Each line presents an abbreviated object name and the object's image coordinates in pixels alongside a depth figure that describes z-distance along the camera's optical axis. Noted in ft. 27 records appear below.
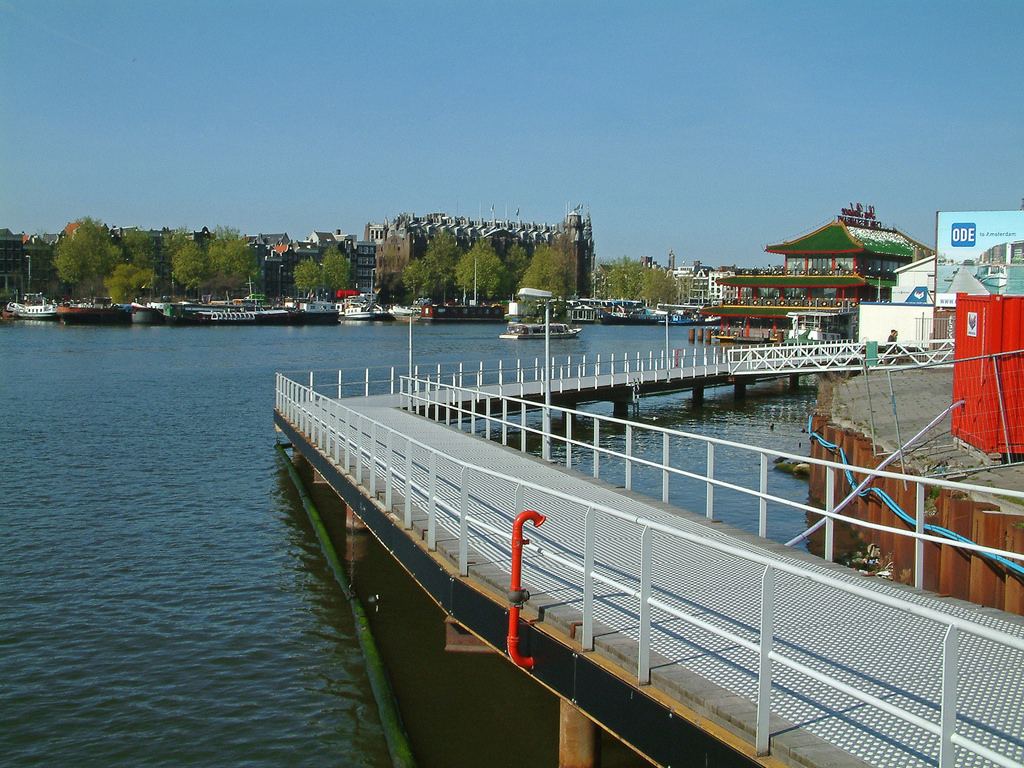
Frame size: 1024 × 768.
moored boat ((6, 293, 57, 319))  432.25
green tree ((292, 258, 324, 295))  577.43
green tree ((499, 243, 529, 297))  592.23
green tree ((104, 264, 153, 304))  480.23
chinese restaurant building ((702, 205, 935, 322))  316.19
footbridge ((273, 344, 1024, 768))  18.43
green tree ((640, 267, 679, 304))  648.38
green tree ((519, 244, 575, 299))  538.88
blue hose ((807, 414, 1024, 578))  33.63
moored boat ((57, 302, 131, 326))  412.57
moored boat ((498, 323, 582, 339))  345.31
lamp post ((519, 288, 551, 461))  59.29
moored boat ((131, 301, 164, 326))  418.31
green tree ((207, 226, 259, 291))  523.29
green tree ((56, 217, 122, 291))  489.67
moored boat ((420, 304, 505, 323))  505.25
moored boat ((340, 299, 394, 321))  492.54
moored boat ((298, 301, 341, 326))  451.12
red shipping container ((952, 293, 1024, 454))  46.57
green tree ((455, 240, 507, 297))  570.05
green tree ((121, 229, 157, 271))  514.68
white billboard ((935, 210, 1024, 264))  154.81
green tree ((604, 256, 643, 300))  626.23
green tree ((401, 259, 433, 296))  593.01
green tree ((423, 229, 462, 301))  597.52
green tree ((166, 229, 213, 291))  507.30
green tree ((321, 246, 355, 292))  590.55
